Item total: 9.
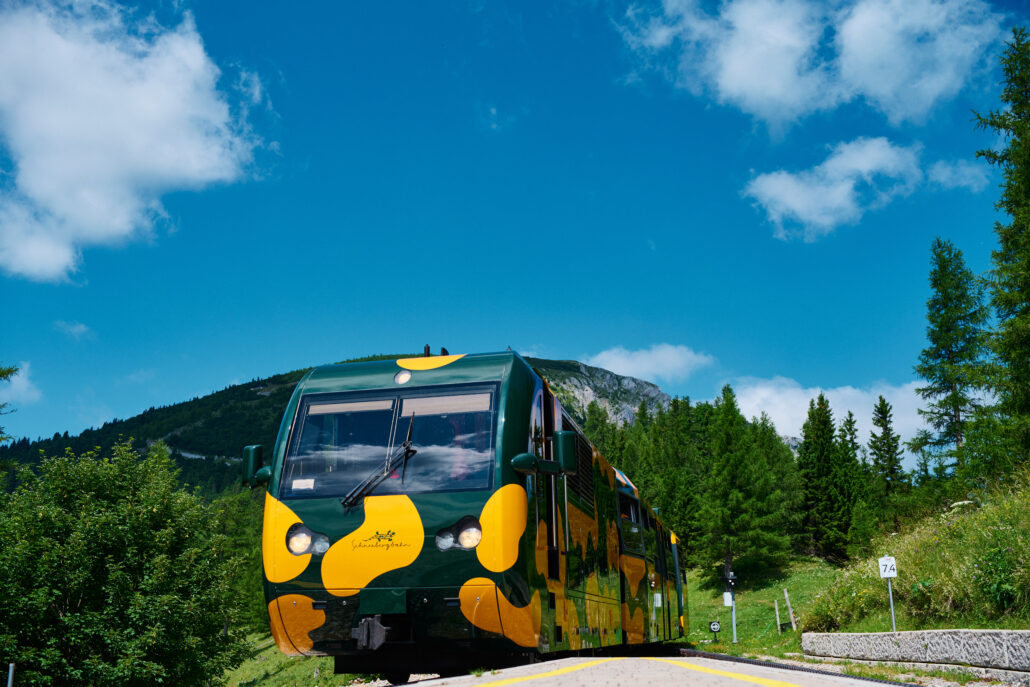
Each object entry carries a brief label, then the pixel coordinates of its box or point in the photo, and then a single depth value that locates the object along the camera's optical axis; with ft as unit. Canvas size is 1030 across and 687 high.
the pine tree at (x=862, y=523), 177.42
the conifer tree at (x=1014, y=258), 82.17
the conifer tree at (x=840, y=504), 229.25
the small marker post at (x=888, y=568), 50.88
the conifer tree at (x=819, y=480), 234.79
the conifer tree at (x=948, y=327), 157.48
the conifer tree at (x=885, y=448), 250.98
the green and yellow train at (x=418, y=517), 25.54
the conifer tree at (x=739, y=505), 181.16
